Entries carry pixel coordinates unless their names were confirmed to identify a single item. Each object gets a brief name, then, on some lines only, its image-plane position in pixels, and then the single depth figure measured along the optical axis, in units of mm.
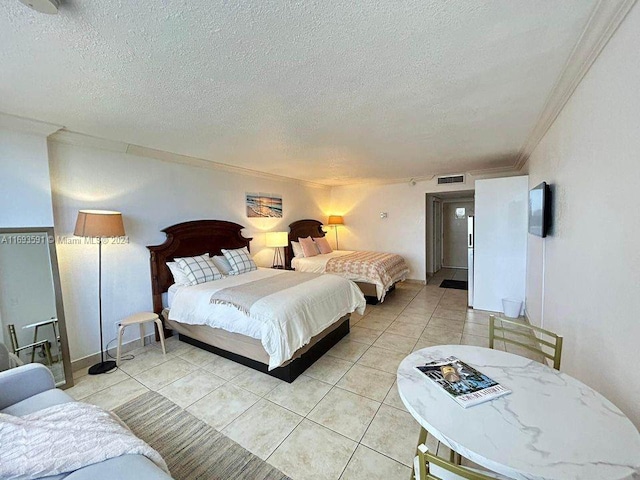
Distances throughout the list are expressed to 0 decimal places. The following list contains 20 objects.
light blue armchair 1006
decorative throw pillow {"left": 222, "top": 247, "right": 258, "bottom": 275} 3912
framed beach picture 4781
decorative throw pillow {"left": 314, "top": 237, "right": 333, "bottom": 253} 5987
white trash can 3916
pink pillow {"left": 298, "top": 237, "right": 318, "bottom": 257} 5520
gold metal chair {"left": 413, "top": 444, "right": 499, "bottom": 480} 719
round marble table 798
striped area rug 1600
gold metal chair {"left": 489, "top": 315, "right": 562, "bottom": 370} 1495
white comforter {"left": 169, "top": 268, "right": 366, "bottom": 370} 2322
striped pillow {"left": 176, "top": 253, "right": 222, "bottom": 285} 3326
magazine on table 1102
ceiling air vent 5422
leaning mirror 2318
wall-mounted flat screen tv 2496
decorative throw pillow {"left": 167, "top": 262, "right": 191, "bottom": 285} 3318
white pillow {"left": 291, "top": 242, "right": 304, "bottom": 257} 5576
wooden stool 2793
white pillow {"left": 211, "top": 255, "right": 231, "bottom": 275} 3893
